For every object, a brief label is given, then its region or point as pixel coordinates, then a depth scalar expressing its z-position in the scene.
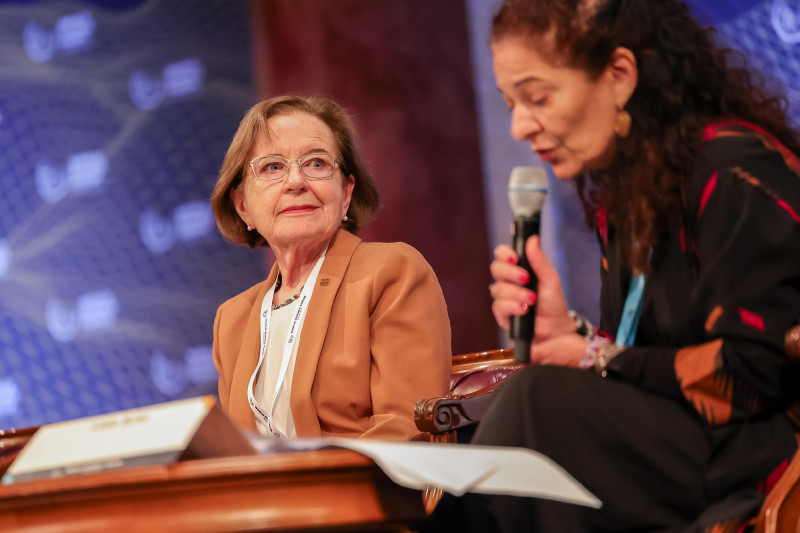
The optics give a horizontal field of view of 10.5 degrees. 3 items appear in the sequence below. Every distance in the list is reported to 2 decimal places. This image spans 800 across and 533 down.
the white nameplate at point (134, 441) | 5.81
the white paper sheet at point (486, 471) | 5.73
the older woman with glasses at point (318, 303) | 6.60
